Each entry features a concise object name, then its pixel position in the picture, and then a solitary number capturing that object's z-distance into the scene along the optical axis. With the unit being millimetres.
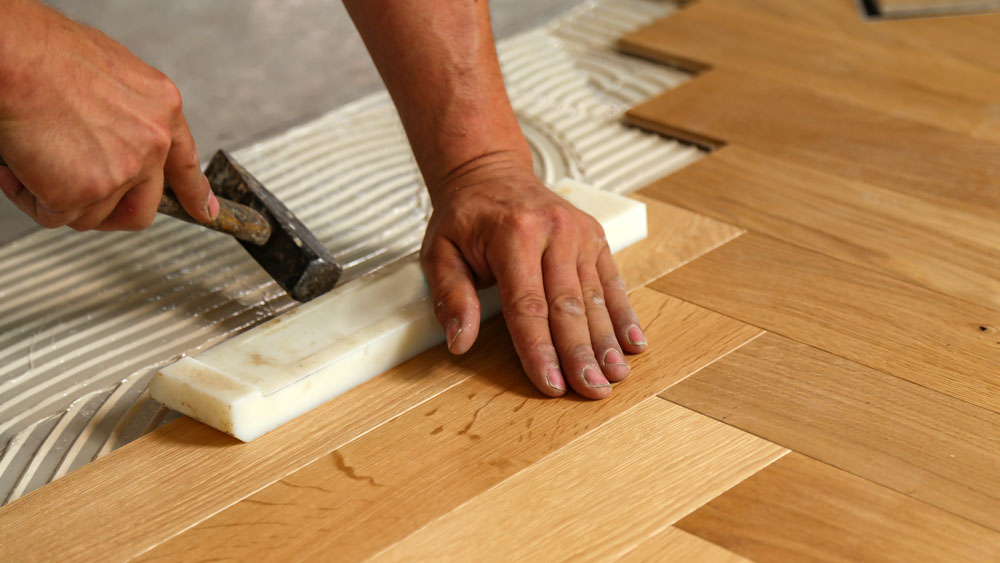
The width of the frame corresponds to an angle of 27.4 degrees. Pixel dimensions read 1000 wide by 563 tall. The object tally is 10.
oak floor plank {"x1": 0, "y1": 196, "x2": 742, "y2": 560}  1115
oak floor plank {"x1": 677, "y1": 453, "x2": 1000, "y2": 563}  1071
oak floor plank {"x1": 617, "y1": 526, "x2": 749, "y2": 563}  1075
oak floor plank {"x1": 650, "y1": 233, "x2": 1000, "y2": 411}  1188
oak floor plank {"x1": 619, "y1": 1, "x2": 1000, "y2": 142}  1500
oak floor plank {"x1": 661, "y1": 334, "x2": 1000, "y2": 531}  1108
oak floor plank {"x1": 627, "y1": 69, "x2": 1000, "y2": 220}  1385
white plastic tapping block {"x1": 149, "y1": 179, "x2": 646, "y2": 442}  1171
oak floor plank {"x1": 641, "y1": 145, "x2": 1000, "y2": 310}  1283
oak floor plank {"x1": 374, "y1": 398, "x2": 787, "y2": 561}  1089
